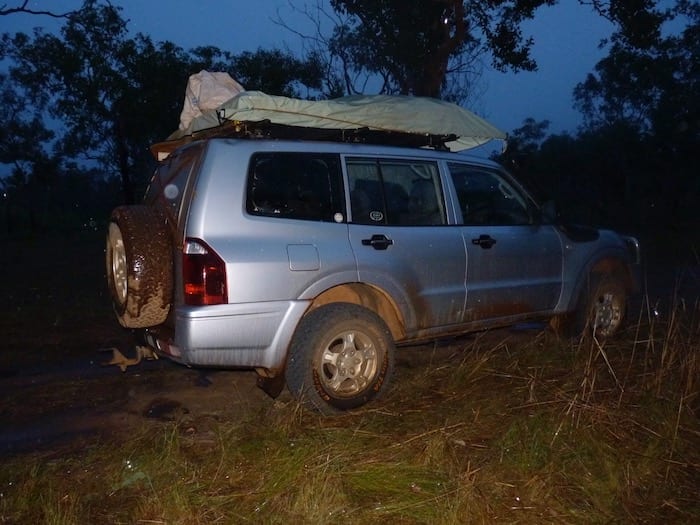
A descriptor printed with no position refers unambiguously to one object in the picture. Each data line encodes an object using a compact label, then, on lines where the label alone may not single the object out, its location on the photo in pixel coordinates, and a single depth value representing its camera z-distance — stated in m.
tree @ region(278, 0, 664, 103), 13.16
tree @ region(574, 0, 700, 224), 23.78
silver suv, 4.54
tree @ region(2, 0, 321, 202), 18.73
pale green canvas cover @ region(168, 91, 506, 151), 5.04
